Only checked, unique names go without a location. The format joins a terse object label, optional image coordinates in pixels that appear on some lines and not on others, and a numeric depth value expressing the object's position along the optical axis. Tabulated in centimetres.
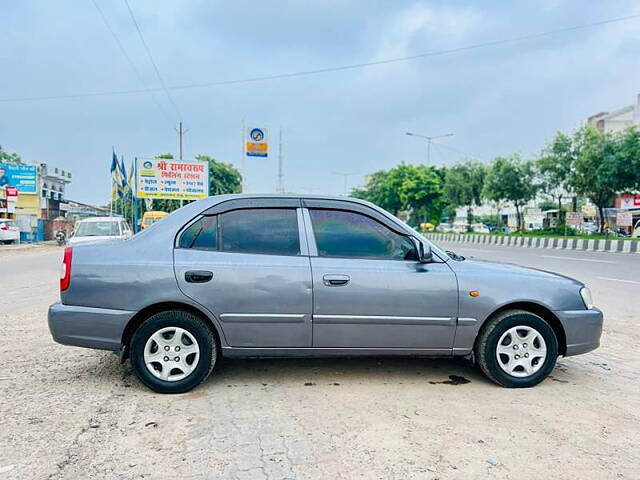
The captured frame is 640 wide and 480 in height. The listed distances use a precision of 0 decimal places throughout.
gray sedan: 362
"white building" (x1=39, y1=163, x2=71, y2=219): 4458
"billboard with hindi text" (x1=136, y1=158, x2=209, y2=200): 2773
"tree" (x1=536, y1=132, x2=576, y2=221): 2938
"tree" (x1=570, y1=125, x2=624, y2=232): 2523
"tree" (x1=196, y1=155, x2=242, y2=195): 5577
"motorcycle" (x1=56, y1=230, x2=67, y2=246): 3002
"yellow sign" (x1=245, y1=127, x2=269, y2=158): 2416
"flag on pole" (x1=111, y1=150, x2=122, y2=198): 3145
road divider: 2022
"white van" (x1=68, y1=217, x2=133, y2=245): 1401
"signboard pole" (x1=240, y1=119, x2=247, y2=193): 2425
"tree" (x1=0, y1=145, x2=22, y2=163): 4709
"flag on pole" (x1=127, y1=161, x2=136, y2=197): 3645
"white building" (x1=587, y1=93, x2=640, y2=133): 5184
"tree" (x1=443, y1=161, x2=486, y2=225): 4244
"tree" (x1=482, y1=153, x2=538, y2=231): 3394
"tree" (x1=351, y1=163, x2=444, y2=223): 5175
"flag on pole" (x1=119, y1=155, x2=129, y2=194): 3303
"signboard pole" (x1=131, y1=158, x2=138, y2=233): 2745
